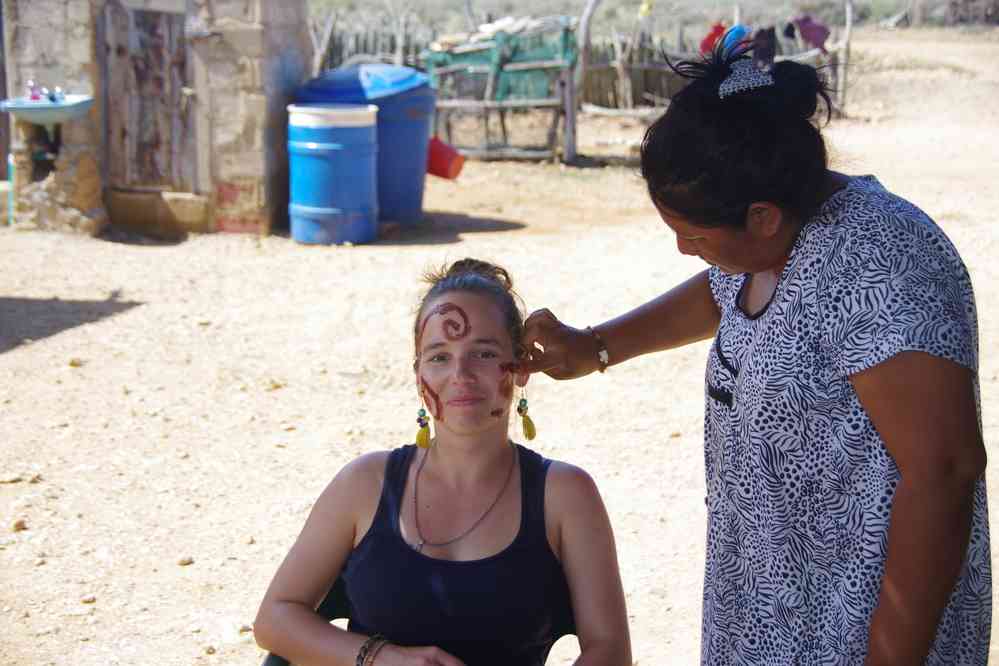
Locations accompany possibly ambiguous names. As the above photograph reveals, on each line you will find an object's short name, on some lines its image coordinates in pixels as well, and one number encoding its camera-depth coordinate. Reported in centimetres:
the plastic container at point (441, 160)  1044
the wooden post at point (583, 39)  1403
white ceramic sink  842
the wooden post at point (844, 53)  1862
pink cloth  1861
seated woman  201
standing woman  156
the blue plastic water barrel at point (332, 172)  866
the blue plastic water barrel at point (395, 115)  926
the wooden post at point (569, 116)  1327
